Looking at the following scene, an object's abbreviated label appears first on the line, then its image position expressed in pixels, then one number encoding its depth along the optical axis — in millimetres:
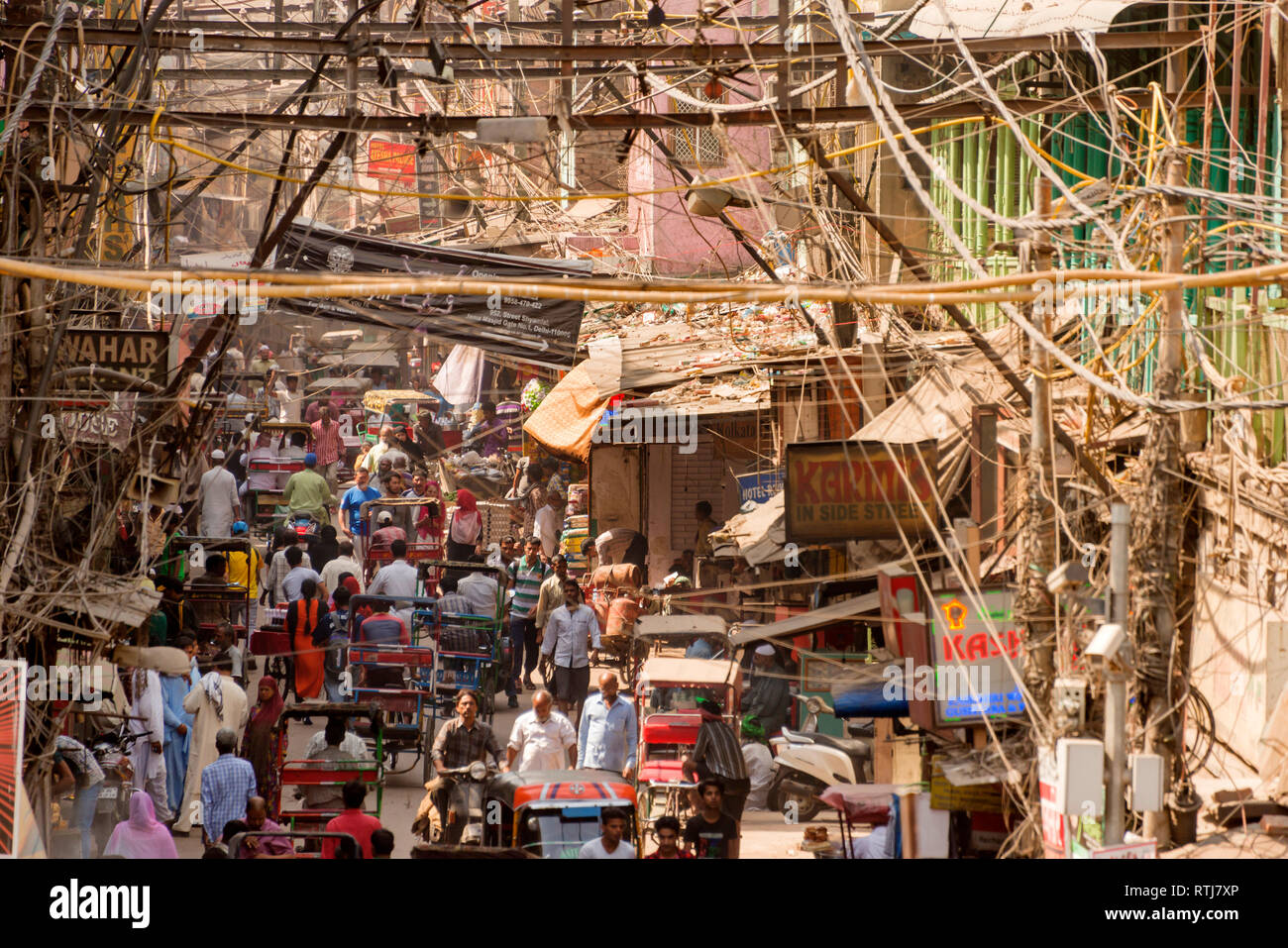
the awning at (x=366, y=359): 35125
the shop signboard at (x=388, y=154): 34344
